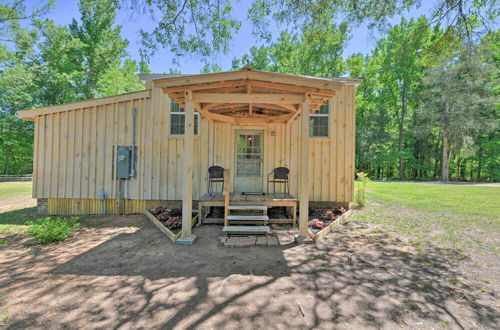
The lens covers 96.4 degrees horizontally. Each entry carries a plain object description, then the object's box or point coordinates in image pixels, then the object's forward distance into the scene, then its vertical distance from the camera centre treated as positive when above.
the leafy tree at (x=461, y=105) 17.61 +5.34
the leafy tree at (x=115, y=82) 19.27 +7.50
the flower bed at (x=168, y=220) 4.53 -1.27
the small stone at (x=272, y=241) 4.07 -1.35
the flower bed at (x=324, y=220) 4.50 -1.24
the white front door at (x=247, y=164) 6.60 +0.12
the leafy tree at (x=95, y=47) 18.97 +10.28
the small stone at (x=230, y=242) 4.01 -1.36
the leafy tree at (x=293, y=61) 20.16 +10.44
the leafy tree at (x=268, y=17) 4.61 +3.48
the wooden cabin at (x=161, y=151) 6.31 +0.46
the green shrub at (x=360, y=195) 7.44 -0.87
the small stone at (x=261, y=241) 4.06 -1.35
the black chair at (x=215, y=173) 6.12 -0.15
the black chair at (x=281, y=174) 6.10 -0.15
